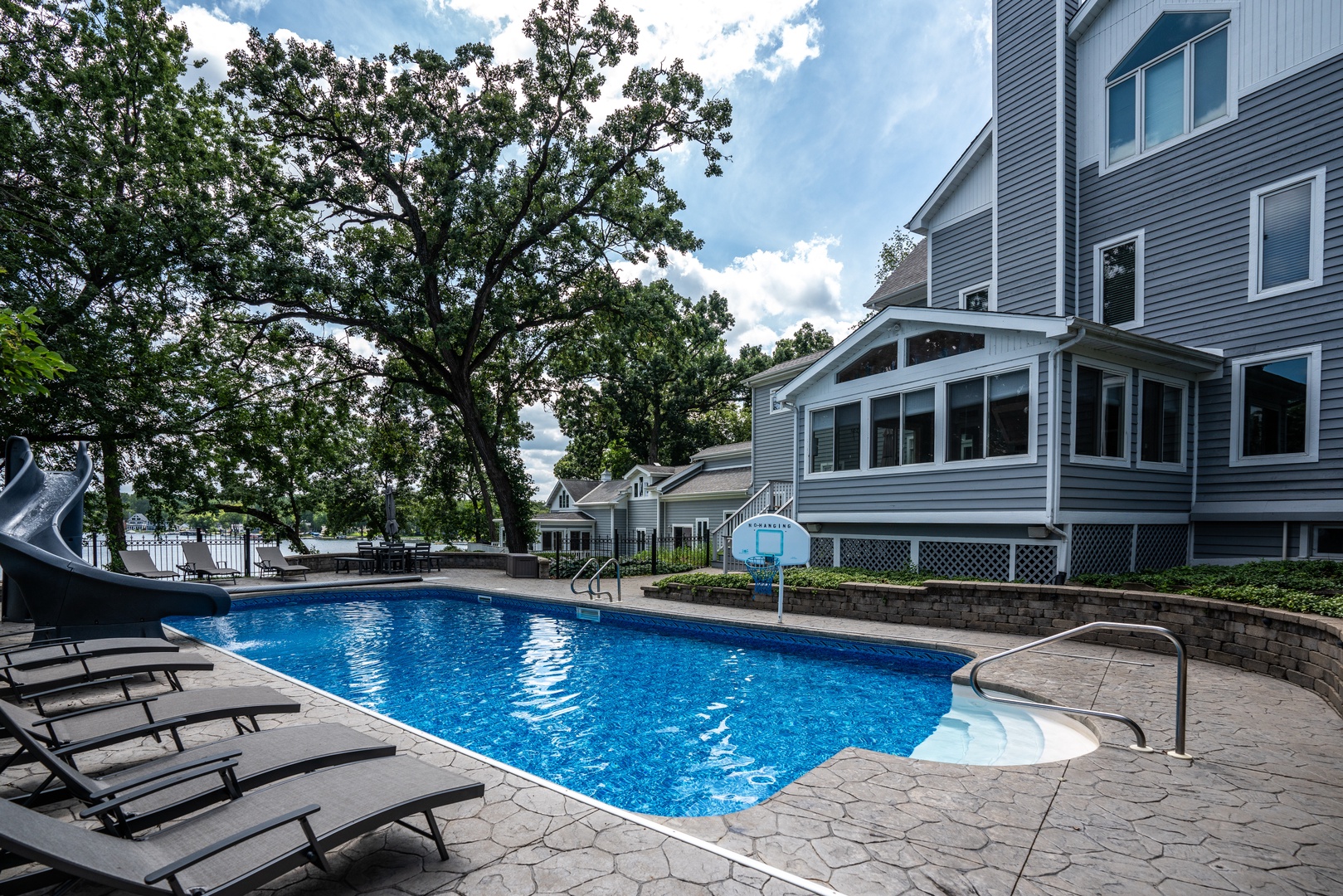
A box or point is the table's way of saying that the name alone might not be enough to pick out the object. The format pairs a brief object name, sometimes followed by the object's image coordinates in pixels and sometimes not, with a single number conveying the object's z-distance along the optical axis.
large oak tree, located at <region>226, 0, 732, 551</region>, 17.42
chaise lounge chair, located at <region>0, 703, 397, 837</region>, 2.48
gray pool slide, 6.05
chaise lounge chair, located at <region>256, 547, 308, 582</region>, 16.75
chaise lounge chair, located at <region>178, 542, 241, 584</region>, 15.19
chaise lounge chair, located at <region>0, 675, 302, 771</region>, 3.17
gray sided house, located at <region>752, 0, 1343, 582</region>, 9.20
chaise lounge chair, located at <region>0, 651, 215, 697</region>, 4.40
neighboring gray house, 24.61
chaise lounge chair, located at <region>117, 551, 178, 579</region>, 13.98
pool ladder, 12.94
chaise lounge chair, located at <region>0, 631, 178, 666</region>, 4.92
